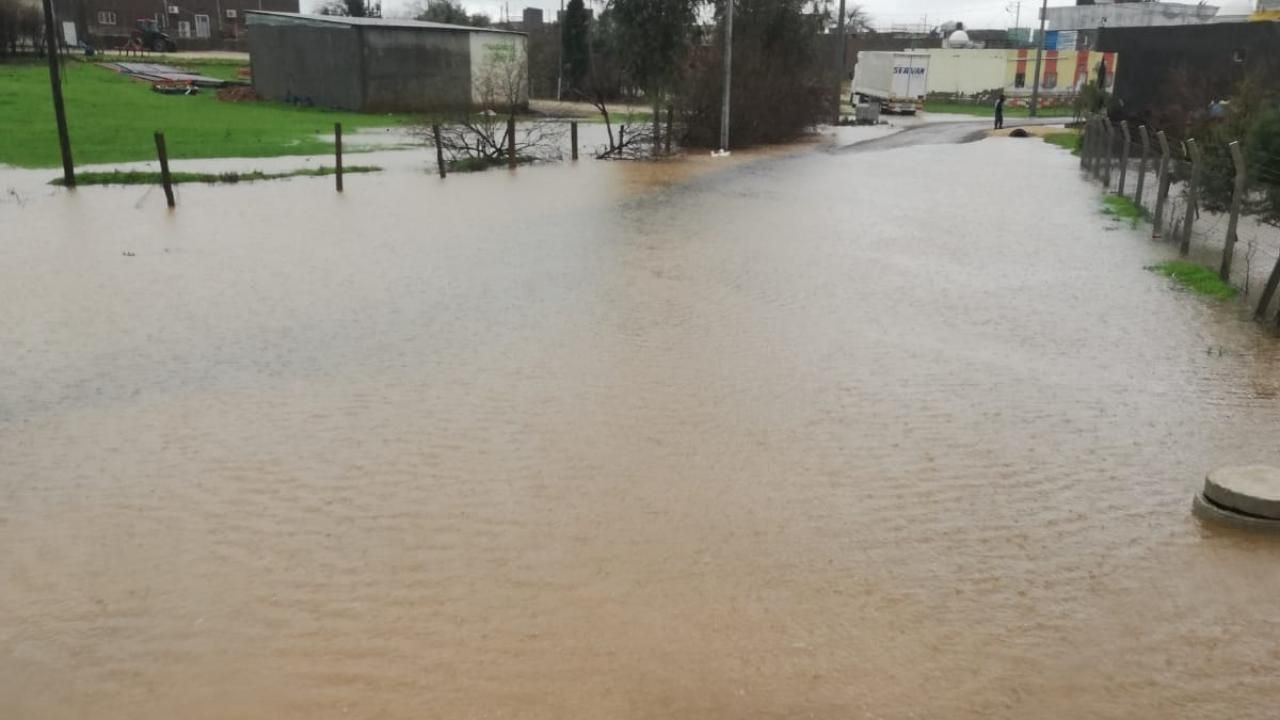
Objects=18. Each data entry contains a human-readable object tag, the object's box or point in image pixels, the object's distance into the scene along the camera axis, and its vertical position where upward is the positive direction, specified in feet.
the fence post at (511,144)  87.20 -5.98
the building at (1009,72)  225.97 +0.42
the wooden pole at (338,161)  69.04 -5.91
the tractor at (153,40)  252.21 +4.26
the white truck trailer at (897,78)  204.74 -1.03
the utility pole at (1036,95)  192.75 -3.61
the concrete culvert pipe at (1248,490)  20.84 -7.57
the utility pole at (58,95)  65.62 -2.17
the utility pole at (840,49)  184.75 +3.99
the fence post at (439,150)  79.00 -5.86
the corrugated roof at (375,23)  161.17 +5.82
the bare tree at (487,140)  87.56 -6.28
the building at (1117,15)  278.26 +16.21
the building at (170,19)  260.42 +10.35
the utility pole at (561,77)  210.79 -1.91
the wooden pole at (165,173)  59.28 -5.85
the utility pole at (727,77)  99.14 -0.68
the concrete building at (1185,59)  91.40 +1.54
